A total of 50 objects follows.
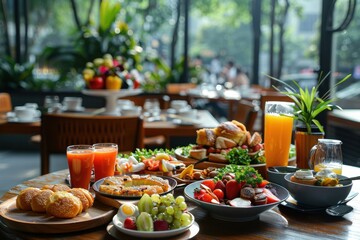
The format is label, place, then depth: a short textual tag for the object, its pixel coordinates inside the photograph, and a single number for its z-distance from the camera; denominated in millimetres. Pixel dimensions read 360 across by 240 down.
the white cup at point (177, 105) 4078
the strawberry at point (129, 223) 1168
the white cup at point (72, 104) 4172
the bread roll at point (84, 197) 1320
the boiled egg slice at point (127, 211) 1209
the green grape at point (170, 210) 1171
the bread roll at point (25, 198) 1314
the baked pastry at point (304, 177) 1469
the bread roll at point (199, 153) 1892
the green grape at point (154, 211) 1191
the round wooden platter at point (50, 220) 1212
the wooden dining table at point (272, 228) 1225
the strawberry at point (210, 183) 1435
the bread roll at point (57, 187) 1361
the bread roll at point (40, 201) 1287
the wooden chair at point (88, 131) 2785
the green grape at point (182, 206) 1191
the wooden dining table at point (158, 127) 3258
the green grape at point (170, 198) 1216
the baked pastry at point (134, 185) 1381
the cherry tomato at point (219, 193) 1383
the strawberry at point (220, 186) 1412
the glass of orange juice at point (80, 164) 1576
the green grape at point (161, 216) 1182
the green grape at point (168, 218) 1176
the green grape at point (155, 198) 1215
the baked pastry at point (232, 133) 1935
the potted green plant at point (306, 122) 1880
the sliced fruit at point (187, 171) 1643
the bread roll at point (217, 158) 1840
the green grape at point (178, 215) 1182
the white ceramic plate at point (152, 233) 1141
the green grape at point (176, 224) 1177
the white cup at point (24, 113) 3545
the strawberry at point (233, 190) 1382
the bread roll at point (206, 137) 1935
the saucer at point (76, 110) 4141
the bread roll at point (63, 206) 1245
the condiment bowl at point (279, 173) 1607
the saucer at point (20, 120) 3429
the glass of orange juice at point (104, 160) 1649
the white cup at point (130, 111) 3732
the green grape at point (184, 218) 1189
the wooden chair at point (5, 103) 4480
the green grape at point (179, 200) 1201
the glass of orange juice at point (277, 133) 1850
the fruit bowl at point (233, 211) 1278
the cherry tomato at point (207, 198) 1338
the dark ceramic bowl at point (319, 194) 1415
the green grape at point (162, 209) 1195
